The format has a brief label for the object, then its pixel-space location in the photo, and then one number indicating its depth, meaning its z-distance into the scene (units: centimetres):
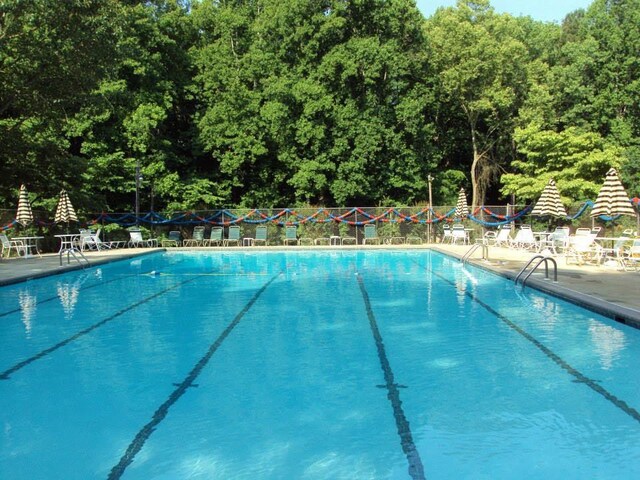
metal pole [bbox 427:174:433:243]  2695
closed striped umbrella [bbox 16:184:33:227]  1973
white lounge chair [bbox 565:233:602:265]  1452
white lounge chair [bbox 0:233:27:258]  1914
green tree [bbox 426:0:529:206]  3262
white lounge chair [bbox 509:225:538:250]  2121
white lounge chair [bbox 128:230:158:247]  2558
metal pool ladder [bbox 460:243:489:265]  1680
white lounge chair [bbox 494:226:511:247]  2330
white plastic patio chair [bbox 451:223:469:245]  2495
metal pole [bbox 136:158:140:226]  2658
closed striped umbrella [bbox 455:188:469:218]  2580
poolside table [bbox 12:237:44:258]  2002
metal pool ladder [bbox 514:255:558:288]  1144
